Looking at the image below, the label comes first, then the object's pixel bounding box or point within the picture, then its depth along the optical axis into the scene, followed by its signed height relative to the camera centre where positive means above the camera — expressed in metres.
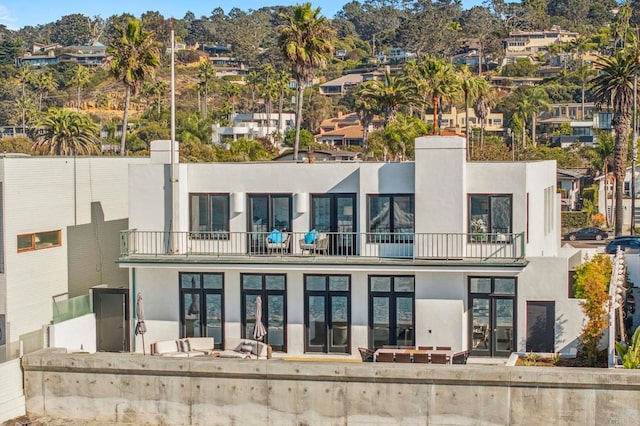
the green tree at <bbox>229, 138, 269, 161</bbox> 81.25 +3.56
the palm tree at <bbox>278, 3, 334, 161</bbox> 54.44 +8.27
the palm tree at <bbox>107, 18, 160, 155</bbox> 52.94 +7.36
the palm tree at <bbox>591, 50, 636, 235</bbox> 60.50 +5.72
